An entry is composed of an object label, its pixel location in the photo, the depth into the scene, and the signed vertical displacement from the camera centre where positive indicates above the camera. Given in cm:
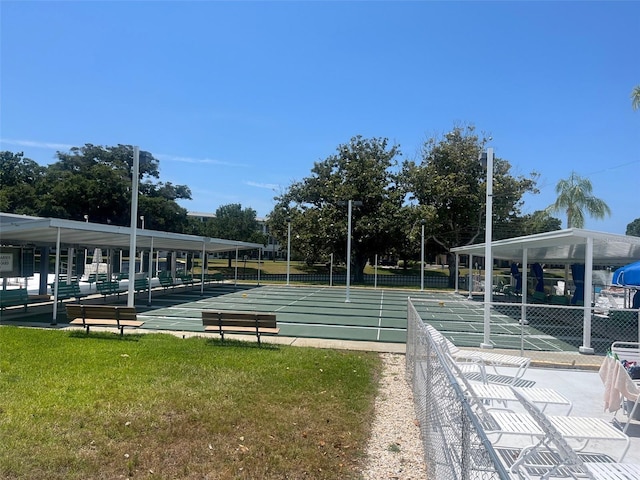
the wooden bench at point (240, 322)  1039 -156
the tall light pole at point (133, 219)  1289 +92
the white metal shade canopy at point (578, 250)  1077 +47
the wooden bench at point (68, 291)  1689 -160
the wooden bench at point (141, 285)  2056 -155
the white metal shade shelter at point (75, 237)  1218 +48
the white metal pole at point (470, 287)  2588 -152
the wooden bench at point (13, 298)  1370 -155
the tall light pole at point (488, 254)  1053 +15
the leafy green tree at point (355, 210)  3866 +401
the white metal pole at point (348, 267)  2202 -51
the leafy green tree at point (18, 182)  4899 +757
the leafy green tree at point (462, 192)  3778 +556
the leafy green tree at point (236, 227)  6725 +381
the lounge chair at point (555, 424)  401 -150
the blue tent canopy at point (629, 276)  1291 -33
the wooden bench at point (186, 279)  2631 -161
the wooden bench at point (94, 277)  2496 -166
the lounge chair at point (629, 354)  791 -162
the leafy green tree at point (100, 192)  4944 +641
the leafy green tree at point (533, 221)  3934 +347
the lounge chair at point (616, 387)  510 -139
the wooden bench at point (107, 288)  1909 -159
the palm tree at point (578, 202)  3719 +491
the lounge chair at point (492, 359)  681 -161
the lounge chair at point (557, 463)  281 -148
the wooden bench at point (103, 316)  1098 -159
